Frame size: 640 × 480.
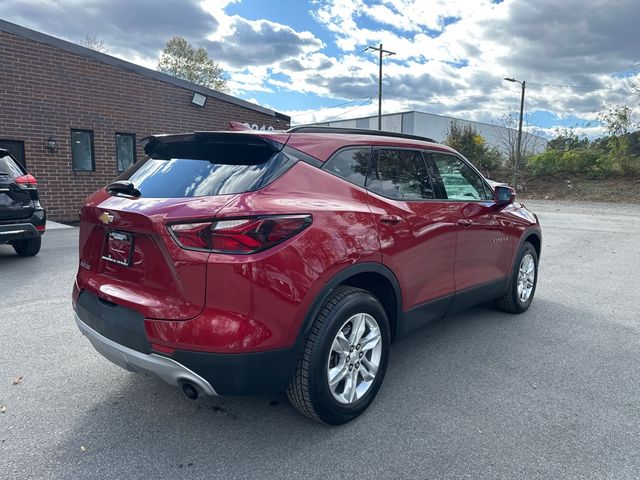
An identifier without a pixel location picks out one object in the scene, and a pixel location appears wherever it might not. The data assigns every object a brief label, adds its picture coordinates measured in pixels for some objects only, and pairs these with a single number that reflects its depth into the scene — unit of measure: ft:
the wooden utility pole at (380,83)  101.76
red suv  7.50
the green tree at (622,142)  77.85
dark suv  21.47
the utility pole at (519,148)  90.99
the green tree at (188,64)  147.95
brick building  39.27
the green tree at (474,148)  98.89
